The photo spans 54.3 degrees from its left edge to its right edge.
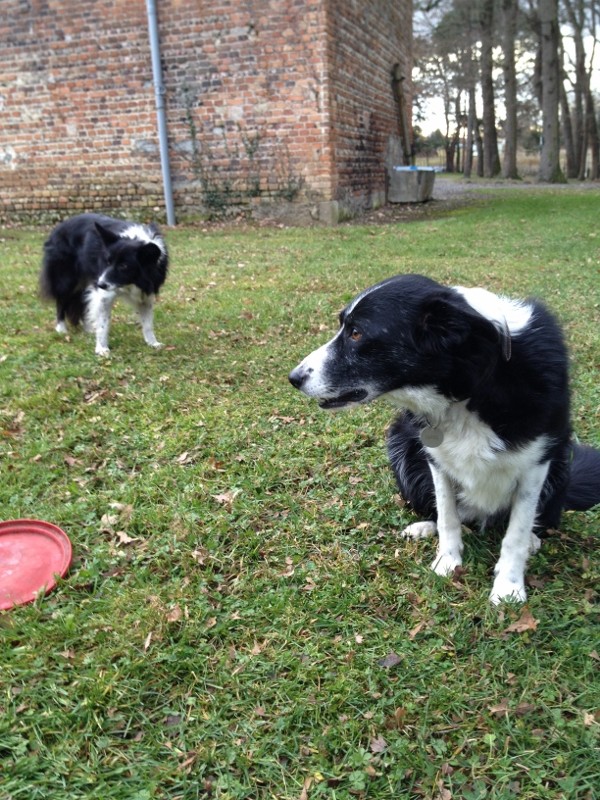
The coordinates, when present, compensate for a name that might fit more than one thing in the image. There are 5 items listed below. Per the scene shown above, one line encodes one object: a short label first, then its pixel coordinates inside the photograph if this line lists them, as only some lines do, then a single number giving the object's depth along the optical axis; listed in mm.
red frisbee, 2350
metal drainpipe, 10445
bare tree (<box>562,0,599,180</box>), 23188
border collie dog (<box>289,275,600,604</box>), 1954
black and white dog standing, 4797
